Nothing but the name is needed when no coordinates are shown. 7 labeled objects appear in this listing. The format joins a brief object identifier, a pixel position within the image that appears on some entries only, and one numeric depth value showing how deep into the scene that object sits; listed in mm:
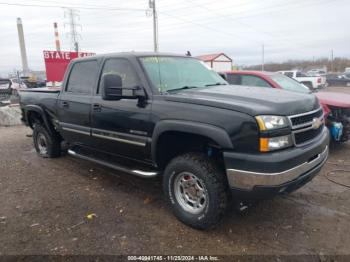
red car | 5973
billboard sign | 13922
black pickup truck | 2871
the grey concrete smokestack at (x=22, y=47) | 35031
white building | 28391
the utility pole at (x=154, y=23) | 25984
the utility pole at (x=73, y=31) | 47375
